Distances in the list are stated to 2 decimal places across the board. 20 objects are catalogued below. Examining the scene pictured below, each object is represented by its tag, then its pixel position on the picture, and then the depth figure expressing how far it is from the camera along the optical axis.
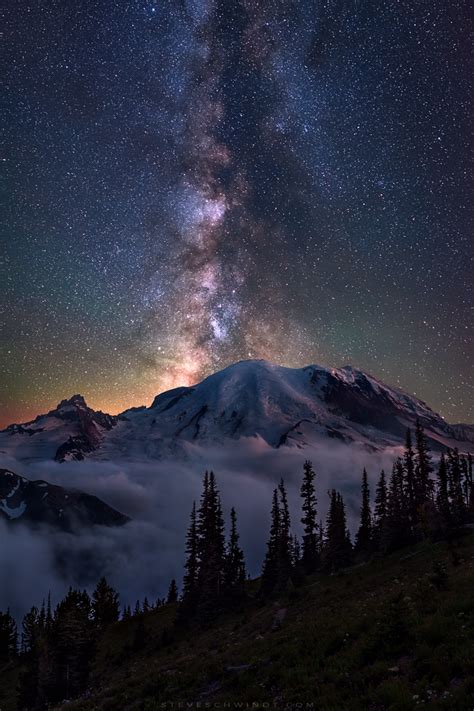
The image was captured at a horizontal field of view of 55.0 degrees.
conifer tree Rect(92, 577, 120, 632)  96.62
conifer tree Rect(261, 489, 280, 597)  64.79
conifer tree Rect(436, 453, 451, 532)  51.74
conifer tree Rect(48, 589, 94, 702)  51.19
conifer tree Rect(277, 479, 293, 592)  62.08
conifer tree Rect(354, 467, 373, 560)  69.31
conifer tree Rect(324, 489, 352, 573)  63.78
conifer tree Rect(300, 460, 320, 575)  74.19
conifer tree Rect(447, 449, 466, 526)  56.54
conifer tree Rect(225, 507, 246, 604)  65.00
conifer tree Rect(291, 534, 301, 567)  91.09
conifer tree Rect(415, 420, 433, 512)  71.71
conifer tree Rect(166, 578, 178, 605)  117.37
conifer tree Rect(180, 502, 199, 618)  64.88
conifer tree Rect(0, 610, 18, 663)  104.06
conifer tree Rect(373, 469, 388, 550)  72.94
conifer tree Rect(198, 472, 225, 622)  60.62
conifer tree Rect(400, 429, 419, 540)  64.31
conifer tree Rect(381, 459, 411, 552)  57.34
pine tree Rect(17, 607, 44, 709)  58.89
